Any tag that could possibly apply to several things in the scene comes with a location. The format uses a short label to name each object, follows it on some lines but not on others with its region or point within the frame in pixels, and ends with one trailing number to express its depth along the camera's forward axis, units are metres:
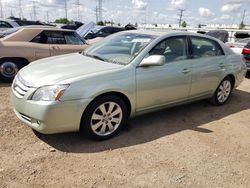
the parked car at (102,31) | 11.46
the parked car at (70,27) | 15.62
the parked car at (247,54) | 6.26
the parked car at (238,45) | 6.96
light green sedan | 2.47
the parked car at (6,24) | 10.26
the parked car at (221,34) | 11.16
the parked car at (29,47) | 4.96
